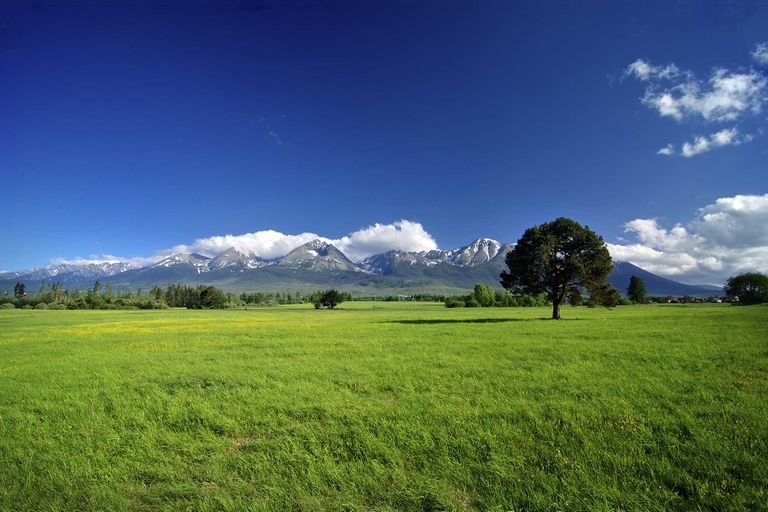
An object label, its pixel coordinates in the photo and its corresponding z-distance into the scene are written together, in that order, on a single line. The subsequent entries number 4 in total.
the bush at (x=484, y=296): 129.12
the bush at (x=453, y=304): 129.68
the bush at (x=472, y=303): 126.94
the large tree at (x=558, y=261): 41.69
